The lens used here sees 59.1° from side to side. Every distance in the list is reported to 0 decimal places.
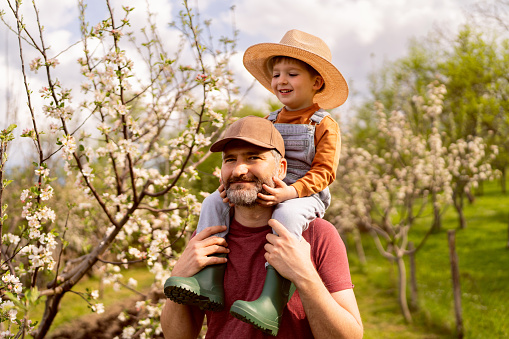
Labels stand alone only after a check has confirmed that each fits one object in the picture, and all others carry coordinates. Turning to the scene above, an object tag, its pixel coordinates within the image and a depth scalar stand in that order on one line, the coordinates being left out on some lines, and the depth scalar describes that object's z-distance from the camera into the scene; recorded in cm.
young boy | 219
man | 212
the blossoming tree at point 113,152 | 338
